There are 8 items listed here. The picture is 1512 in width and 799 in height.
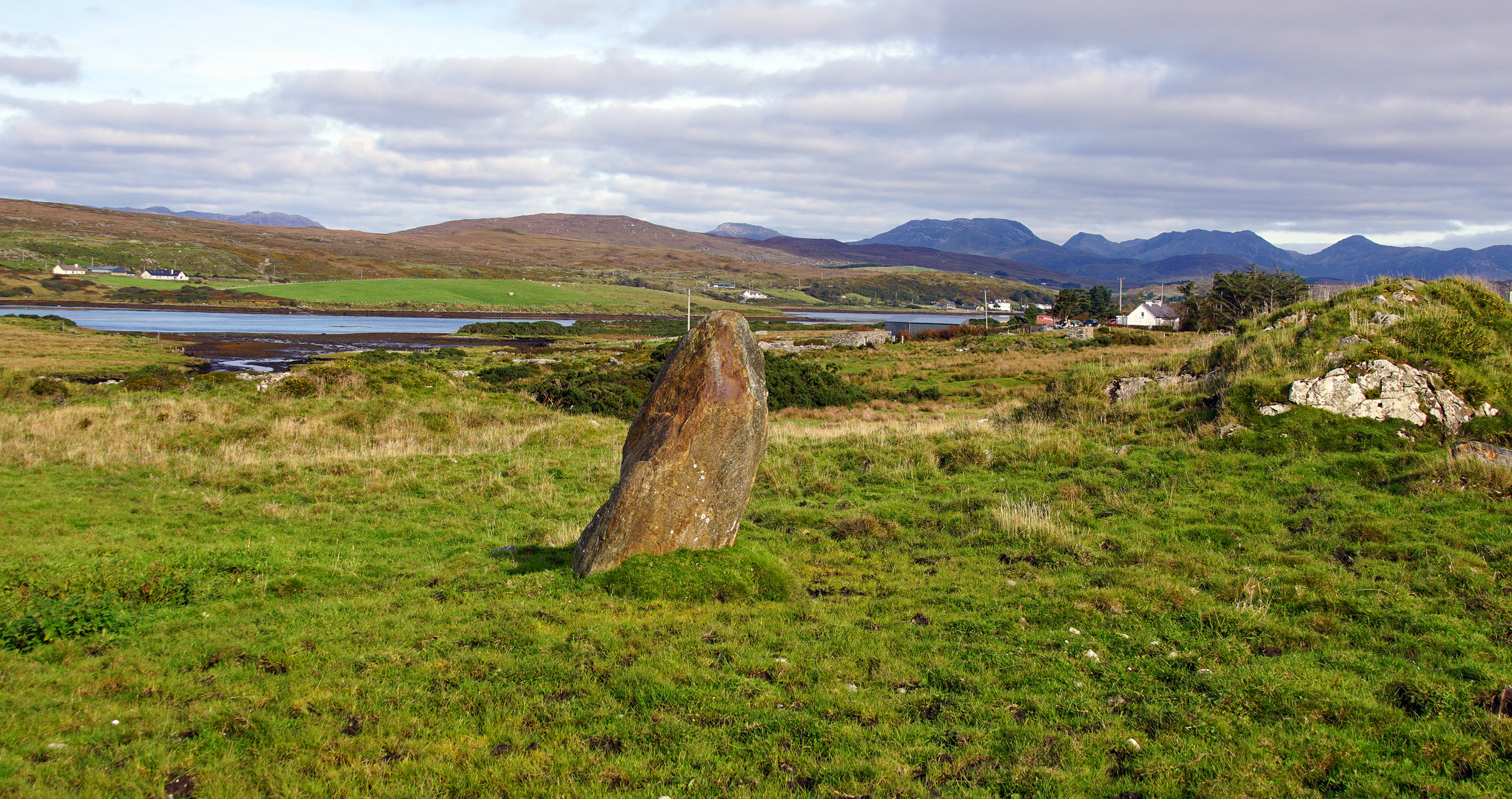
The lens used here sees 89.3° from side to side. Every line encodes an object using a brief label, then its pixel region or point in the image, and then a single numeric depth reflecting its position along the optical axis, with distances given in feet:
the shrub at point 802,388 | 117.29
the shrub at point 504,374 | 148.87
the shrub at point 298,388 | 101.74
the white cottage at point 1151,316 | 321.38
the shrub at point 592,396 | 106.83
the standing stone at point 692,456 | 34.47
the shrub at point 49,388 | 99.19
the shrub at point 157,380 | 109.40
